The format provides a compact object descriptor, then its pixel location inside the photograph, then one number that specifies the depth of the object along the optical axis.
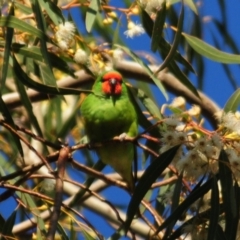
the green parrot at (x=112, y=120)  5.84
